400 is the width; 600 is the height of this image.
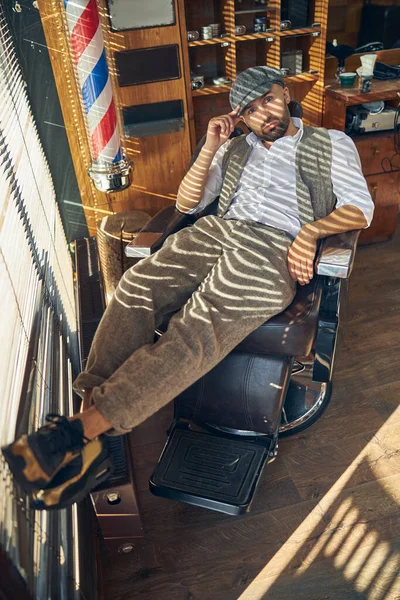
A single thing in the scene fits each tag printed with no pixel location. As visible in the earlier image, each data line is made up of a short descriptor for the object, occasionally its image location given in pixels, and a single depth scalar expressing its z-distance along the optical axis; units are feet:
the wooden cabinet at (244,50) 7.32
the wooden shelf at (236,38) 7.14
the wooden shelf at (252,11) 7.35
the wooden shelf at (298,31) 7.40
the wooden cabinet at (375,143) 7.59
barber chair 4.60
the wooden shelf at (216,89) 7.52
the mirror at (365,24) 7.94
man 3.59
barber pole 5.82
